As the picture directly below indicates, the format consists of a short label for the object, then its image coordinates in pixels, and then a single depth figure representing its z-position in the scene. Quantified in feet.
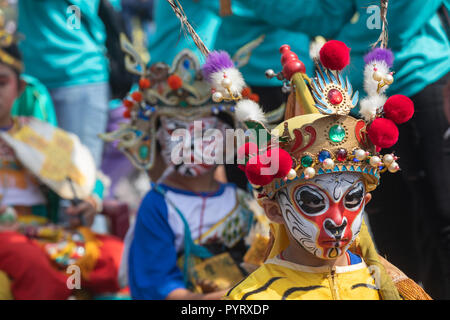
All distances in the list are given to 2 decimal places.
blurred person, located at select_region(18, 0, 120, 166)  17.04
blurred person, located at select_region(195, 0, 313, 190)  12.03
